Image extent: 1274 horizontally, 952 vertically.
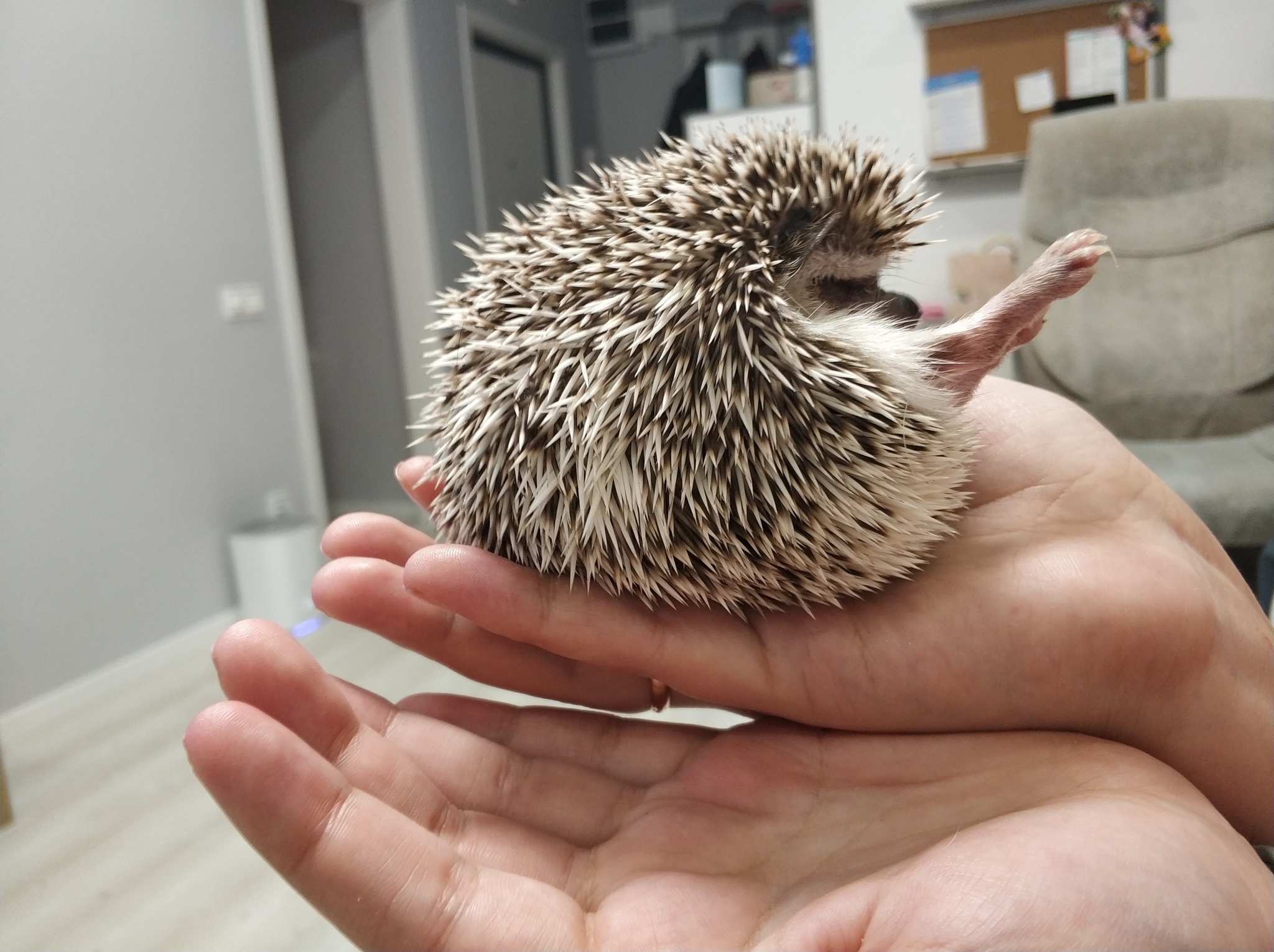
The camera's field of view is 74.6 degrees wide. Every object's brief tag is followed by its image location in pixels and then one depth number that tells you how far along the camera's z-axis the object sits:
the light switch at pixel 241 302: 3.35
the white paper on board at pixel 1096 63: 3.30
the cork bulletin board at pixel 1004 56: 3.47
